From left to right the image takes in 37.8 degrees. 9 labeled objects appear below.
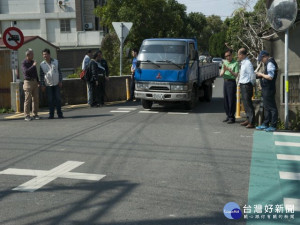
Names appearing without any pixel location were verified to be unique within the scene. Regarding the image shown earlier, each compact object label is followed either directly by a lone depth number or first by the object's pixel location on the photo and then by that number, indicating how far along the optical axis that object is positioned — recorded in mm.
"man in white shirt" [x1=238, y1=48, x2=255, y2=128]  10297
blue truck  13188
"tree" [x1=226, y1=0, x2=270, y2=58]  22336
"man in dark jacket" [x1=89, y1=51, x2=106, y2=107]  14633
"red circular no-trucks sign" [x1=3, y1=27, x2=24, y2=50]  13359
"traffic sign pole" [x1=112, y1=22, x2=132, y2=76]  17484
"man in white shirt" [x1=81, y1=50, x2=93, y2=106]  14883
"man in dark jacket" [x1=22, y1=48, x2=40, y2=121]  11684
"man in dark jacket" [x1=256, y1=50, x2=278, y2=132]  9562
